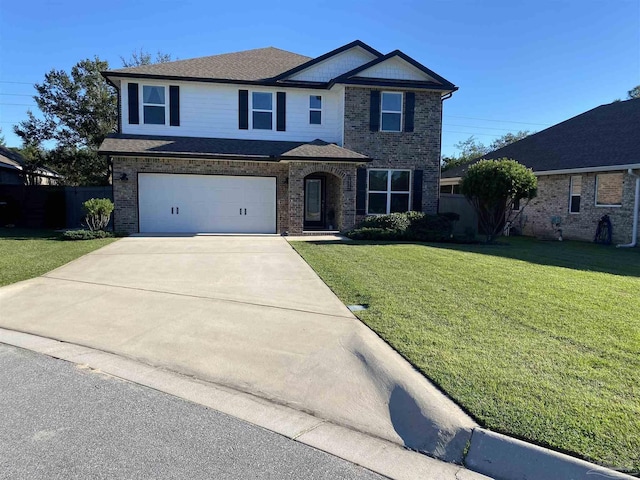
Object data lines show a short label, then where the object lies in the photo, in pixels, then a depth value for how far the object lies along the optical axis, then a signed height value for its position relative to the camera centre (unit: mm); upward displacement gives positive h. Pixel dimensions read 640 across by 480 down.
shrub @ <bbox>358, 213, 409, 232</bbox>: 15859 -599
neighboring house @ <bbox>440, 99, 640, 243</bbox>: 16406 +1389
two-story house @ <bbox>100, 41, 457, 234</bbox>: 17125 +2506
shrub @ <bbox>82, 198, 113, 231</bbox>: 15477 -403
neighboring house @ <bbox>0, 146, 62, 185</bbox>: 24688 +1740
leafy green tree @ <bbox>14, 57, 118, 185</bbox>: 29516 +5611
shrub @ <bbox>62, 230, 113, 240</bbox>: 14953 -1128
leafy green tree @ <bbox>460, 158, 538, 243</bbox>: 14602 +607
